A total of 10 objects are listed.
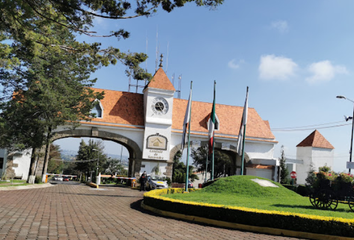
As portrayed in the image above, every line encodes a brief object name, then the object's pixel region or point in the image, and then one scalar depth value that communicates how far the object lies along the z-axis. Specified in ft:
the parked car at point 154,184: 88.53
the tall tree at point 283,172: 146.40
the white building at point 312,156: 134.00
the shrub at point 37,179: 93.66
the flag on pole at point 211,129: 74.18
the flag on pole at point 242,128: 81.41
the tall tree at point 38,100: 85.05
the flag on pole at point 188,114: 74.95
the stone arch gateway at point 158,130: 114.62
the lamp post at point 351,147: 93.02
